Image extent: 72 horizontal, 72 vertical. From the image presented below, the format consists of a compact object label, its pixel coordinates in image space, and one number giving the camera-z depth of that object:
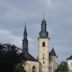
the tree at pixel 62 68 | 60.69
